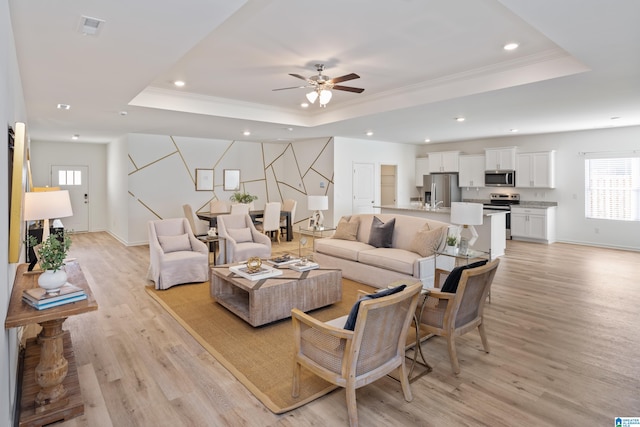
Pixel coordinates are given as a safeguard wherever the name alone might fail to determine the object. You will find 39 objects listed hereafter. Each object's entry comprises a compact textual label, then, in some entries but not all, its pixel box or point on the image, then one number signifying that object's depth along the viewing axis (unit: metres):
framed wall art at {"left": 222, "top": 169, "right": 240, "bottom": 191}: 9.83
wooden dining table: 7.69
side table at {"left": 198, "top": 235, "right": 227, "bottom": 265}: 5.86
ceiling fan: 4.39
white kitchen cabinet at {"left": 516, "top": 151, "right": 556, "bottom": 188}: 8.56
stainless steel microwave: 9.16
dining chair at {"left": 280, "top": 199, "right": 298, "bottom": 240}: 9.33
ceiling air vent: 2.58
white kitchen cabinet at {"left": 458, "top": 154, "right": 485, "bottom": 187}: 9.75
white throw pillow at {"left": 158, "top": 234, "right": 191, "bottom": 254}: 5.36
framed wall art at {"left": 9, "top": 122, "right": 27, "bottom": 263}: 2.14
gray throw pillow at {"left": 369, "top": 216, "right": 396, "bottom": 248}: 5.35
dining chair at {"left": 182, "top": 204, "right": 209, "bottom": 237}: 8.27
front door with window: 10.05
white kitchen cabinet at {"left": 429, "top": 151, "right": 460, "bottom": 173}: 10.27
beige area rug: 2.59
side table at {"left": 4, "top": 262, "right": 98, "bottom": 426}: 2.16
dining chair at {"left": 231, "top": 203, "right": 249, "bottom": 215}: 7.75
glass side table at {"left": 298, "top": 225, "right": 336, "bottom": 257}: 4.70
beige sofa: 4.64
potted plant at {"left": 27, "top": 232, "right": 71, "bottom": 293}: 2.29
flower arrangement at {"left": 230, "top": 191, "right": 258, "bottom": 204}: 8.91
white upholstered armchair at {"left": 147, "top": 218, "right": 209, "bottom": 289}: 4.96
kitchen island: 6.89
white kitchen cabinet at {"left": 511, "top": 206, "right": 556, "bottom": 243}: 8.46
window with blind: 7.70
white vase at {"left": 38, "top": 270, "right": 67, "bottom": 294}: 2.29
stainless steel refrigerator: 10.19
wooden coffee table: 3.64
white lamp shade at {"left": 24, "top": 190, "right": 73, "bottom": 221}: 3.02
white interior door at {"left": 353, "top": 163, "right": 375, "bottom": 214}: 9.77
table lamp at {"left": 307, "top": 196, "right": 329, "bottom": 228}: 6.67
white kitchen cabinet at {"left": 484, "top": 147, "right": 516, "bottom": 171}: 9.09
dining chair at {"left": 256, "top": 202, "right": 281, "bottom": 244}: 8.38
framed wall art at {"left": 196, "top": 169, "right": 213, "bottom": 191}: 9.32
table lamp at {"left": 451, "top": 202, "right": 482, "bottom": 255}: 4.58
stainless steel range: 9.12
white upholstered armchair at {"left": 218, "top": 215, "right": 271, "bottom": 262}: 5.72
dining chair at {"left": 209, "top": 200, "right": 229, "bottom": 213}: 8.98
